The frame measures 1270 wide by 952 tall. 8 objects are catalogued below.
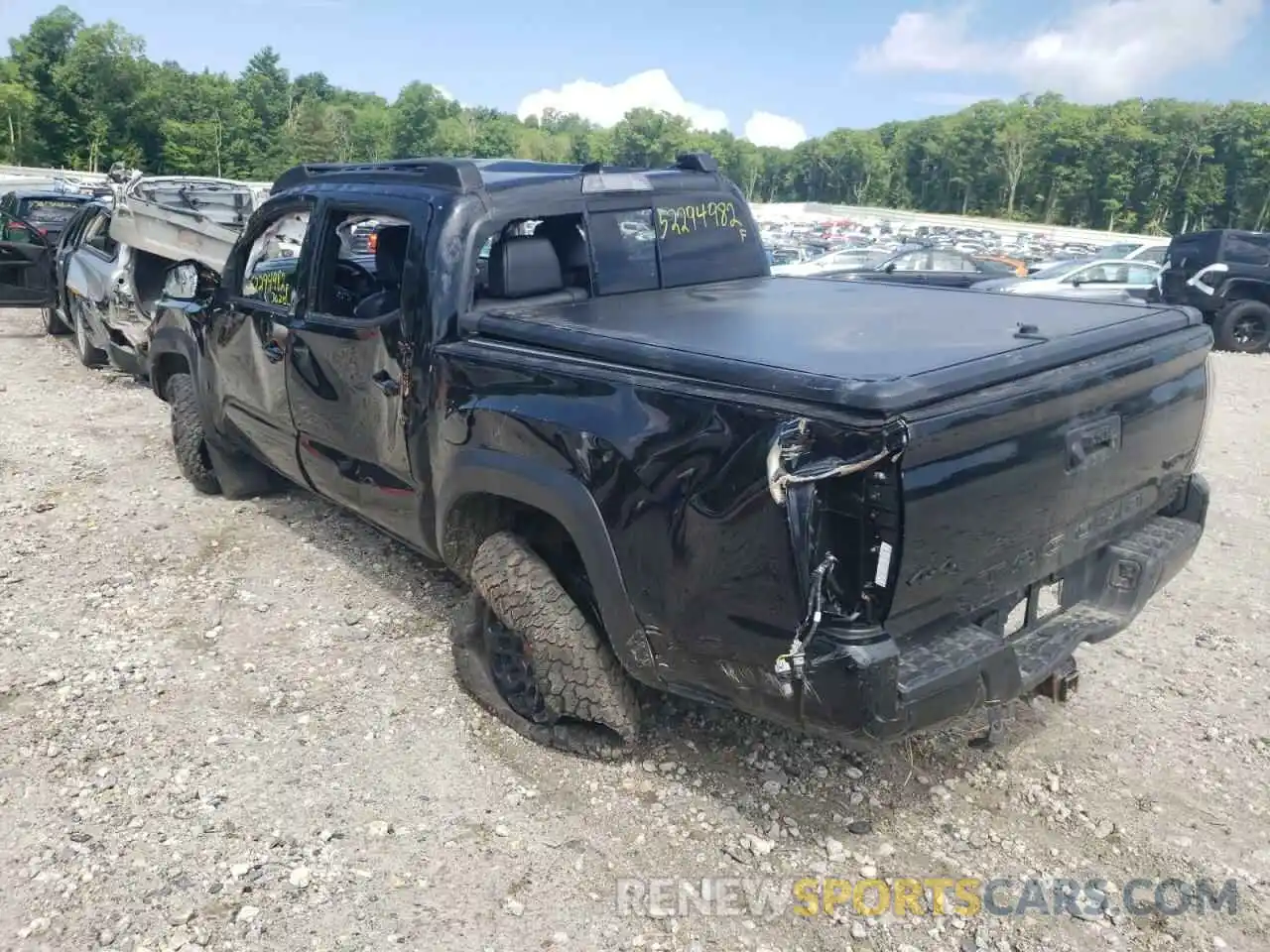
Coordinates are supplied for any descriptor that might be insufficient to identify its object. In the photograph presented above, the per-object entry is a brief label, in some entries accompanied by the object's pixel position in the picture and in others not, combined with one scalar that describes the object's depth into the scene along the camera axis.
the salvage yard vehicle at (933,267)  17.94
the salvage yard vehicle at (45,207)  15.45
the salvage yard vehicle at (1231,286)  14.55
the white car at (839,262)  21.17
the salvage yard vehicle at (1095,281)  15.77
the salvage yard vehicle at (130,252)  8.30
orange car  21.89
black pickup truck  2.47
